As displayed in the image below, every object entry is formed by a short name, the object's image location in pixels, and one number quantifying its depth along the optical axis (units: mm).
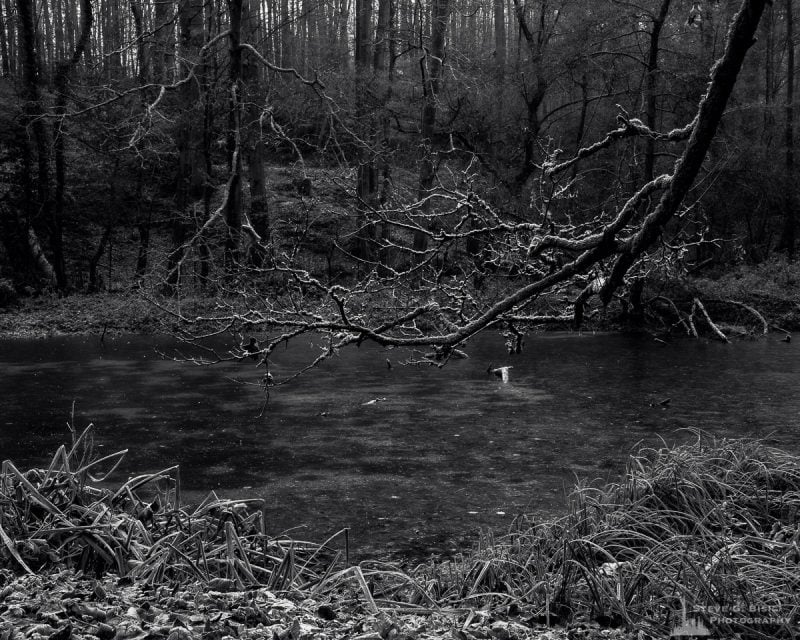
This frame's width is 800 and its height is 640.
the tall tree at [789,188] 23984
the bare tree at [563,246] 4020
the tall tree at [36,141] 21500
